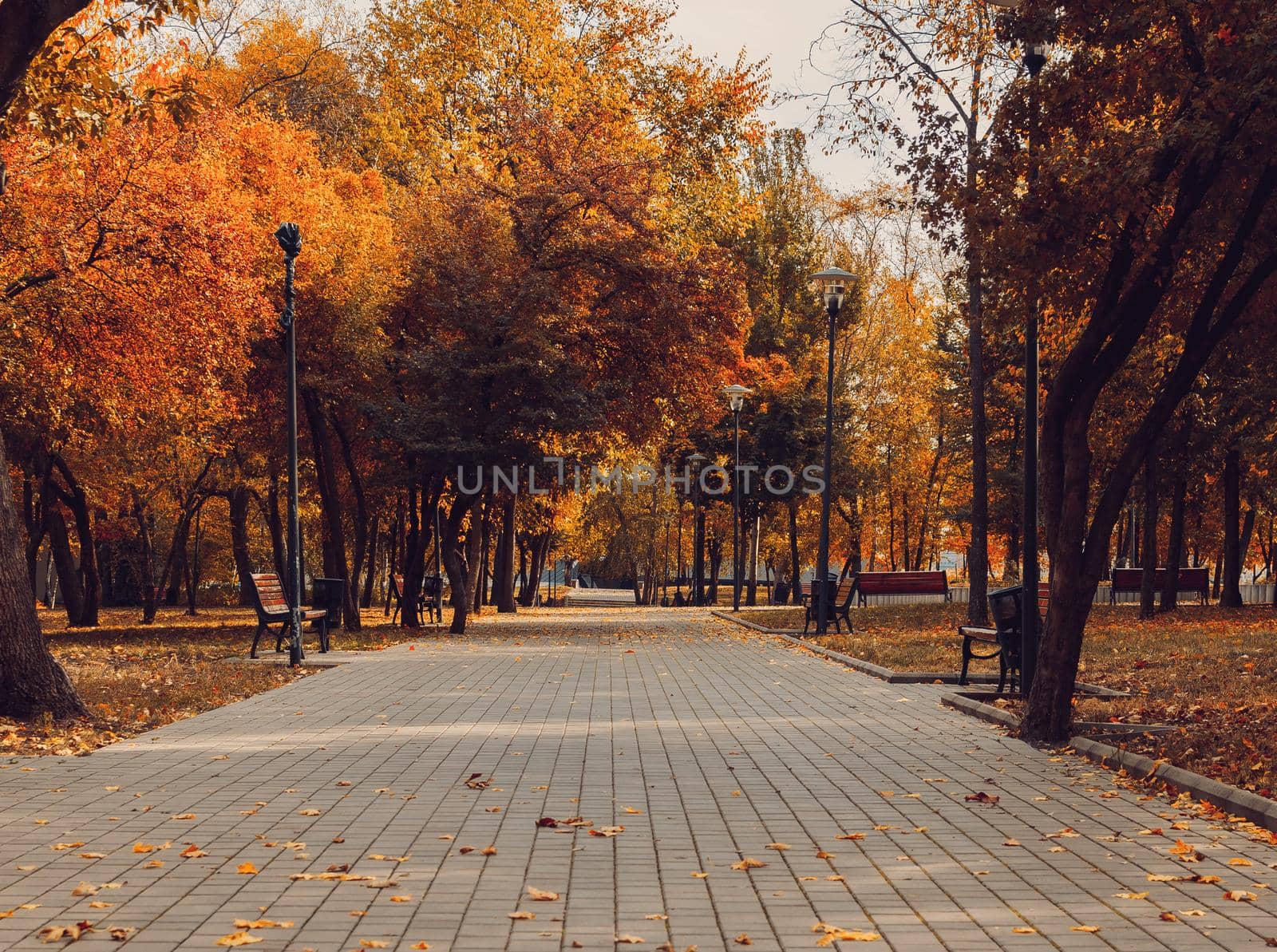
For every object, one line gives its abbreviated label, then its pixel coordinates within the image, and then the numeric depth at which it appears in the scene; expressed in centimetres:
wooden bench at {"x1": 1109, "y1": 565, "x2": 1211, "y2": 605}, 3712
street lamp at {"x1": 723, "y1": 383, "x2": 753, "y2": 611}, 3581
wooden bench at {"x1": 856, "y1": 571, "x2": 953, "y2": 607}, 3747
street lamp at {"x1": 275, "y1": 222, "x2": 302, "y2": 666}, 1778
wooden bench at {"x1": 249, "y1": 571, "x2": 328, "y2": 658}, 1903
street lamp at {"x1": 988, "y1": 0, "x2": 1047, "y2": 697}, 1152
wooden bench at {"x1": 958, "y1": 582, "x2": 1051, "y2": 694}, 1330
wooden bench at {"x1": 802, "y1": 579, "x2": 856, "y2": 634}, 2597
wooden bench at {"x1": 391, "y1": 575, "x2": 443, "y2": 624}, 3244
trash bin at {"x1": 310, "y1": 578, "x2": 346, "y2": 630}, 2497
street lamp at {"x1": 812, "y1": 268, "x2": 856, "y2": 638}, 2546
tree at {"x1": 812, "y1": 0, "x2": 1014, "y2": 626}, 1170
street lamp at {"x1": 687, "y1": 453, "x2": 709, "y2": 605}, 4847
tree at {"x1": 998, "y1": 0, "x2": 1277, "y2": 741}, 968
